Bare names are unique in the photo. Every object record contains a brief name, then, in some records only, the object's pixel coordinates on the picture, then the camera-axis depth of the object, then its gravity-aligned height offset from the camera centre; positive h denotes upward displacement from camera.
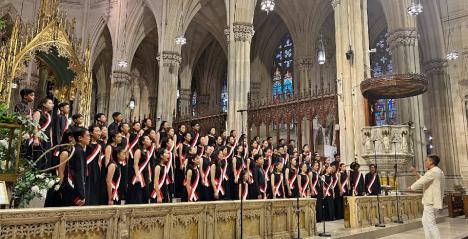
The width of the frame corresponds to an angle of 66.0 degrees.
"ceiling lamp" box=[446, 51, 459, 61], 15.15 +4.74
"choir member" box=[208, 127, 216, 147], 8.06 +0.69
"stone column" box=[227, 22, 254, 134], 13.76 +3.85
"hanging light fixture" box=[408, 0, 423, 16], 11.40 +5.05
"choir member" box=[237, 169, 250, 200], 6.98 -0.30
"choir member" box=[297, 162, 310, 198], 7.88 -0.26
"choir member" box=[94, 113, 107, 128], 6.01 +0.83
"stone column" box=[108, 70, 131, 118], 20.05 +4.37
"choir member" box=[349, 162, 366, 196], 9.11 -0.33
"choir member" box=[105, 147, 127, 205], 4.99 -0.14
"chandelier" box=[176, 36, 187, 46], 15.85 +5.63
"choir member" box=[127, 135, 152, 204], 5.52 -0.12
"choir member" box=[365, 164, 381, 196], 9.19 -0.33
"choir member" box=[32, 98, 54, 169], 5.27 +0.60
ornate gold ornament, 12.93 +4.53
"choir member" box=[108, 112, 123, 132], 6.25 +0.83
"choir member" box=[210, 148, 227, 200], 6.55 -0.09
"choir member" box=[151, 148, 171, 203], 5.55 -0.17
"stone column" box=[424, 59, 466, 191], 16.31 +2.27
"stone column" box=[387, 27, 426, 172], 13.14 +4.04
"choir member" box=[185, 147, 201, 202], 6.10 -0.15
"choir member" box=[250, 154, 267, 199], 7.28 -0.24
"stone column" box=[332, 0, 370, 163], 10.72 +3.06
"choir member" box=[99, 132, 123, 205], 5.13 +0.10
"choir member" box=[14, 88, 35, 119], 5.07 +0.98
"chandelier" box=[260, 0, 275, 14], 11.27 +5.09
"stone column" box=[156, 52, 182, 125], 16.91 +4.02
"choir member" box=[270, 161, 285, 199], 7.57 -0.23
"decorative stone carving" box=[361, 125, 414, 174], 9.89 +0.65
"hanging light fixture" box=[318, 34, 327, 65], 13.72 +4.32
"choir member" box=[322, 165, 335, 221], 8.66 -0.58
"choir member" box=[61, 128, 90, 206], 4.30 -0.13
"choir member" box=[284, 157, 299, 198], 7.74 -0.15
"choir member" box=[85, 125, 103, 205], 5.04 +0.03
